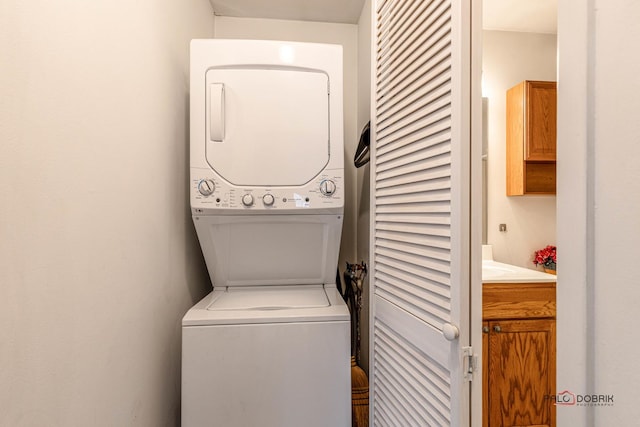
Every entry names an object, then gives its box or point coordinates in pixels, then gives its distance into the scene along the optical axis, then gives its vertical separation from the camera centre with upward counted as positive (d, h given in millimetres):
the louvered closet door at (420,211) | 750 -3
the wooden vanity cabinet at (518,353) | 1662 -781
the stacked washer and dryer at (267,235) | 1223 -128
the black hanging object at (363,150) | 1482 +318
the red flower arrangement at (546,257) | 2148 -330
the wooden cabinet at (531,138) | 2035 +496
